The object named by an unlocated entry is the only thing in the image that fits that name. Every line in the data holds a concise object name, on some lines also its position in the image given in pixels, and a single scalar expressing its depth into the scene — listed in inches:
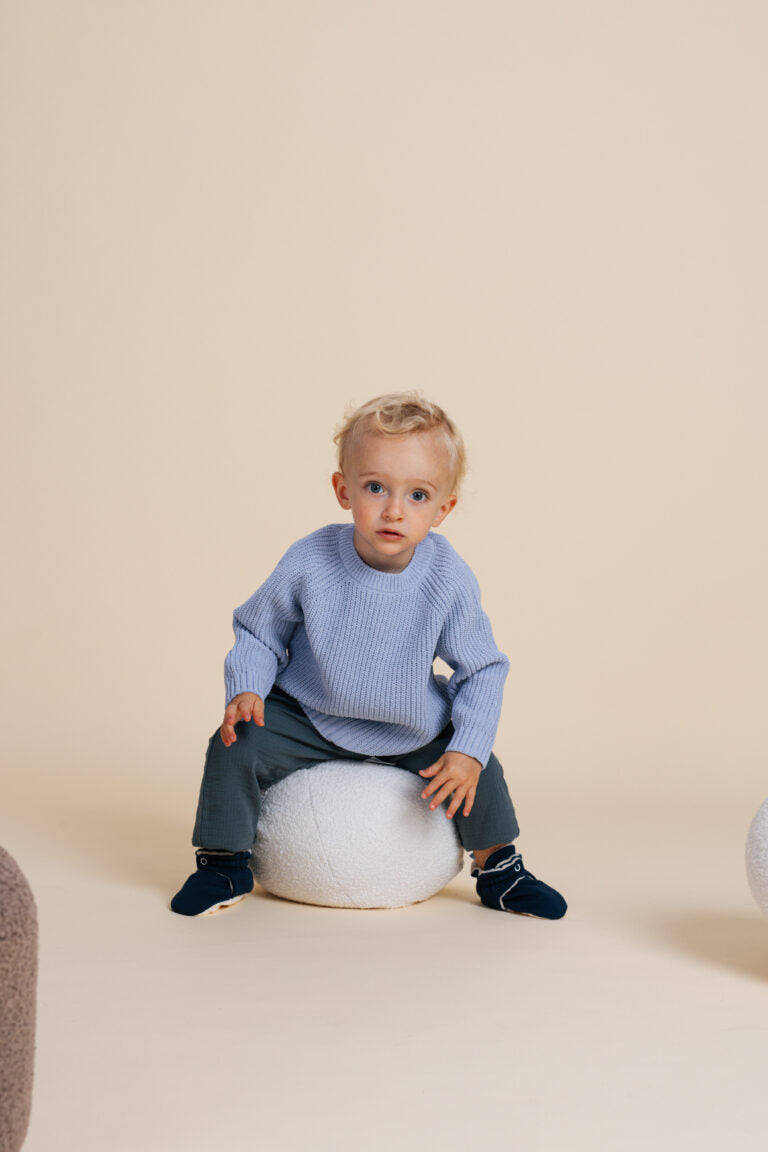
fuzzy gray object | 61.9
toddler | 120.6
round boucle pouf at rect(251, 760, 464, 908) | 119.0
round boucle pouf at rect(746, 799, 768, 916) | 97.3
